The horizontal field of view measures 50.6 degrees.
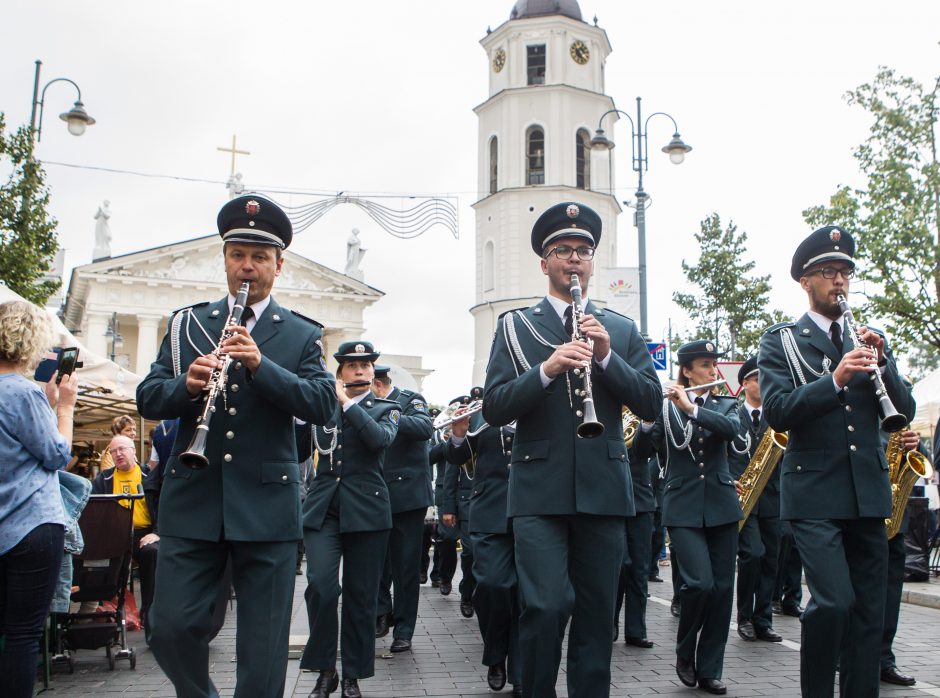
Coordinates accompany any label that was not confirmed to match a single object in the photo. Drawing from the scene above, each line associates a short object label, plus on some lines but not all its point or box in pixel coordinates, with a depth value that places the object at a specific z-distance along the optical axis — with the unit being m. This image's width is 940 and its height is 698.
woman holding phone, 4.93
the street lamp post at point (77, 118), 21.08
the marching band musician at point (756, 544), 9.08
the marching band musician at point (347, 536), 6.69
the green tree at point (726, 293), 34.78
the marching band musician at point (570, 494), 4.61
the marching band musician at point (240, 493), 4.12
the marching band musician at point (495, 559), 7.05
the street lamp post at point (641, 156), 22.33
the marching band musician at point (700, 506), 6.98
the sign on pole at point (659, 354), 18.28
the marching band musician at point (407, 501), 8.84
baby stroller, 7.73
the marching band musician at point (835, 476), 5.14
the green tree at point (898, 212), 25.36
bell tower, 55.00
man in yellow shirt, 9.76
